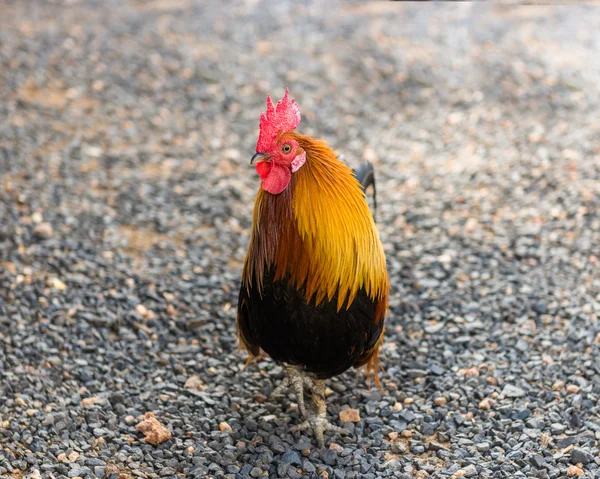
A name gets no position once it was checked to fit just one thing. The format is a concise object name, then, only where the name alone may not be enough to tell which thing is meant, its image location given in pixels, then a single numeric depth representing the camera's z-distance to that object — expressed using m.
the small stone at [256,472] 3.60
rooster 3.39
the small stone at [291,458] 3.71
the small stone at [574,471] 3.55
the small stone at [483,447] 3.77
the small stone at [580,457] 3.62
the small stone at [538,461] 3.62
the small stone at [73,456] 3.60
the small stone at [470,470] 3.60
